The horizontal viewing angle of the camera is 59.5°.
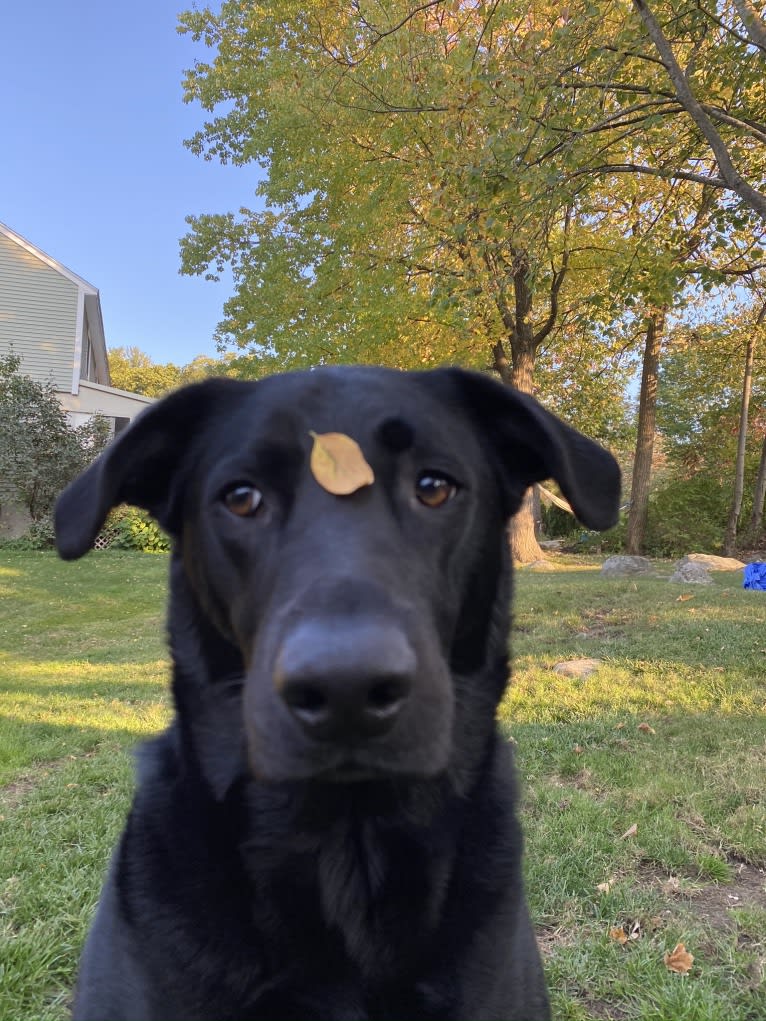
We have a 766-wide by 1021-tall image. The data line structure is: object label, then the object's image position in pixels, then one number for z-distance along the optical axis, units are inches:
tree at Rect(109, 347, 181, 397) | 2223.2
